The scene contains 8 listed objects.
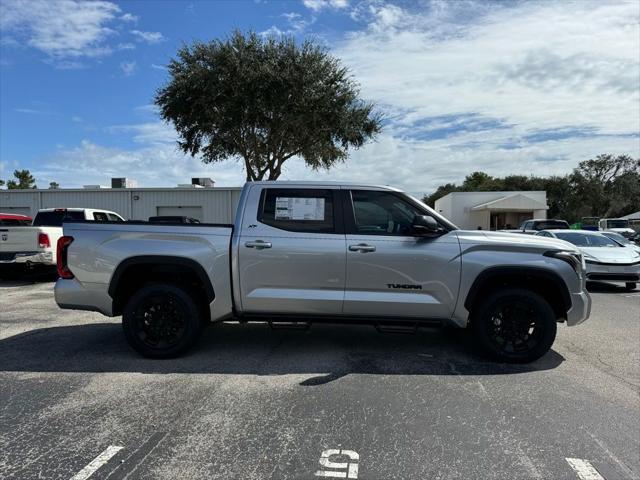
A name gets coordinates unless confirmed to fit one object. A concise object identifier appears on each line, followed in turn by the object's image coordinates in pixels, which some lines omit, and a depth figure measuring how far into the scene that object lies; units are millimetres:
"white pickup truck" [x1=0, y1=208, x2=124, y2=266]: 11055
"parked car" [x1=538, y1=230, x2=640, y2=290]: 11602
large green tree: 21156
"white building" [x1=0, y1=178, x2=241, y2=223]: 25547
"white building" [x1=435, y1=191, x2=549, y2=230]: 50062
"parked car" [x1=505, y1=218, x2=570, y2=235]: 20275
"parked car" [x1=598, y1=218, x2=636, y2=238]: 39281
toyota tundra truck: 5223
